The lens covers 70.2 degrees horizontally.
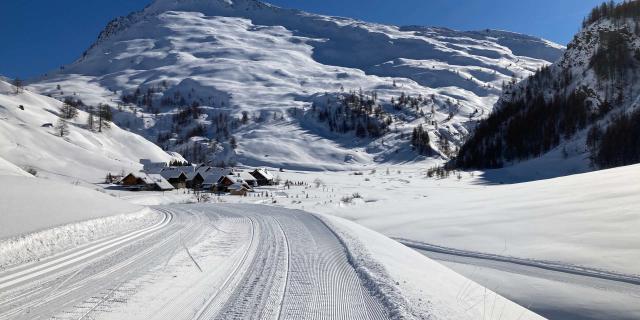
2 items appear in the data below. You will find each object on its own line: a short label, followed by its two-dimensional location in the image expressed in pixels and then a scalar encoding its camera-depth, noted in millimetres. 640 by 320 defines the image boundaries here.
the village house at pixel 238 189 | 68688
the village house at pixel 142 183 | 71062
